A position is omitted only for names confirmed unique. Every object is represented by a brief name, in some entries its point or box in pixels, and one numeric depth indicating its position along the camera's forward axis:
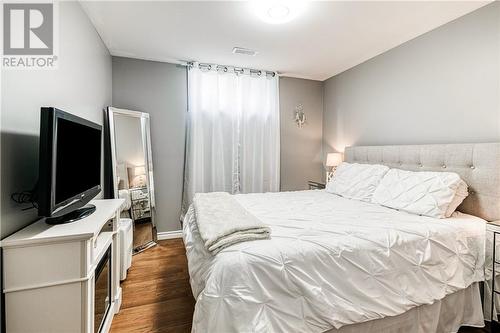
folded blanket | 1.35
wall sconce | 4.04
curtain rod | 3.37
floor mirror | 2.86
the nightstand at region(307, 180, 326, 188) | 3.62
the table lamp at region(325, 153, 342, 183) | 3.55
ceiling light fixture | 1.99
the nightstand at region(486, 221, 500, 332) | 1.59
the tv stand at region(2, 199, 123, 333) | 1.08
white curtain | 3.42
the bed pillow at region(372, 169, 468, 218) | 1.86
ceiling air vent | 2.90
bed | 1.16
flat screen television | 1.16
